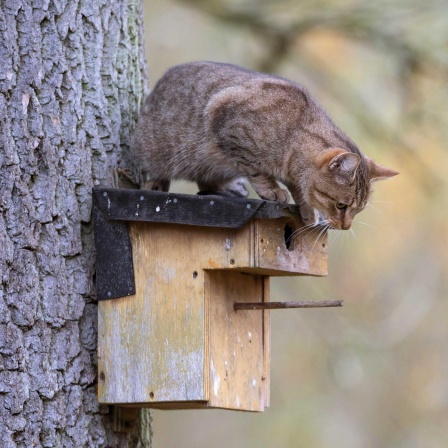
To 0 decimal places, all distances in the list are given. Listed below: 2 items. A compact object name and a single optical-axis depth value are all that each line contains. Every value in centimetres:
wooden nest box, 712
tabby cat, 818
